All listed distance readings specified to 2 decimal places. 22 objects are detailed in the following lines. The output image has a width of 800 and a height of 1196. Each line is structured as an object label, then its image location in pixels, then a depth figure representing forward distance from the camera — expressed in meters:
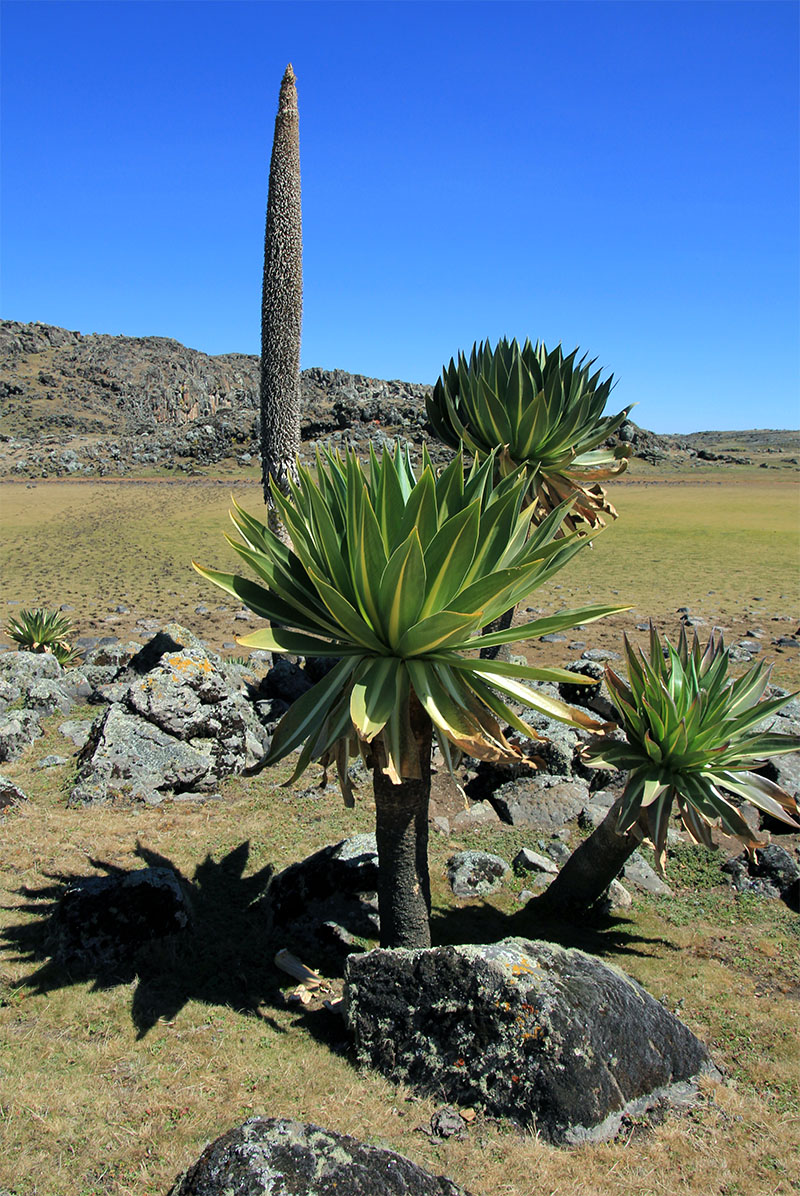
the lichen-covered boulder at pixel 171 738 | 7.01
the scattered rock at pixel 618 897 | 5.87
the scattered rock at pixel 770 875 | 6.06
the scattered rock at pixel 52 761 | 7.57
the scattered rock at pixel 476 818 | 7.02
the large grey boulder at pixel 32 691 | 8.00
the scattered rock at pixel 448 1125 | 3.43
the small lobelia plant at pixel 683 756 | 4.73
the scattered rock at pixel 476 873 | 5.91
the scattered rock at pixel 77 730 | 8.27
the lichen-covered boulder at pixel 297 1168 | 2.59
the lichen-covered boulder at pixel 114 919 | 4.46
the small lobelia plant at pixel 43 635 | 12.49
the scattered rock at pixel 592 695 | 9.13
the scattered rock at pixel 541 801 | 7.14
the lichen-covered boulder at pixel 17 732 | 7.76
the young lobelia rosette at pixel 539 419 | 7.13
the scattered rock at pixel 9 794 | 6.48
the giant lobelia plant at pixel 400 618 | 3.63
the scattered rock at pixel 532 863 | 6.22
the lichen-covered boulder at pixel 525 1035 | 3.52
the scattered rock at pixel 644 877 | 6.21
